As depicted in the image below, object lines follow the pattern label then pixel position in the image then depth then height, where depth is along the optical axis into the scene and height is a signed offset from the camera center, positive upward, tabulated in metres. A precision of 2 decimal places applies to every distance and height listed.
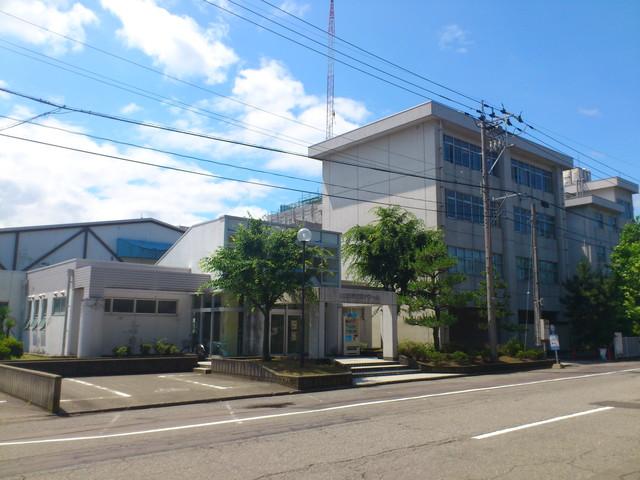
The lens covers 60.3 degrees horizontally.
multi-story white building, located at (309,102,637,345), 36.91 +10.12
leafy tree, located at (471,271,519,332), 29.35 +1.69
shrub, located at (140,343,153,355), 24.54 -0.87
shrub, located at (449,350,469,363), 26.22 -1.19
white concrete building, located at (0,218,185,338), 41.00 +6.85
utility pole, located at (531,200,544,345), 31.03 +1.21
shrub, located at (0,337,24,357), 22.73 -0.74
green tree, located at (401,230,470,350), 27.56 +2.09
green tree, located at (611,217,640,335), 41.31 +4.48
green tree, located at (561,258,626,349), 39.59 +1.90
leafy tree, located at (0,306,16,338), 29.03 +0.37
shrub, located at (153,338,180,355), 24.48 -0.86
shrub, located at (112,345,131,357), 23.44 -0.94
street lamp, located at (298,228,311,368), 19.33 +3.05
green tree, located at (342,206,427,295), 31.57 +4.71
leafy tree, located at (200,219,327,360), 20.66 +2.43
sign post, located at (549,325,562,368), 28.97 -0.44
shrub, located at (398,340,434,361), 25.70 -0.87
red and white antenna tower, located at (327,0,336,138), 48.06 +27.31
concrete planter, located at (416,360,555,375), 24.86 -1.67
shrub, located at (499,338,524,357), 30.92 -0.93
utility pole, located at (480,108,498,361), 27.50 +2.69
